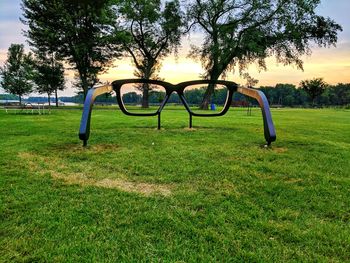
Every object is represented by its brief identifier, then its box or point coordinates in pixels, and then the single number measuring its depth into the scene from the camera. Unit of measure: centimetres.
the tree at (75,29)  2912
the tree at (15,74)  3906
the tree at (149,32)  3366
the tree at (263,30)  2756
